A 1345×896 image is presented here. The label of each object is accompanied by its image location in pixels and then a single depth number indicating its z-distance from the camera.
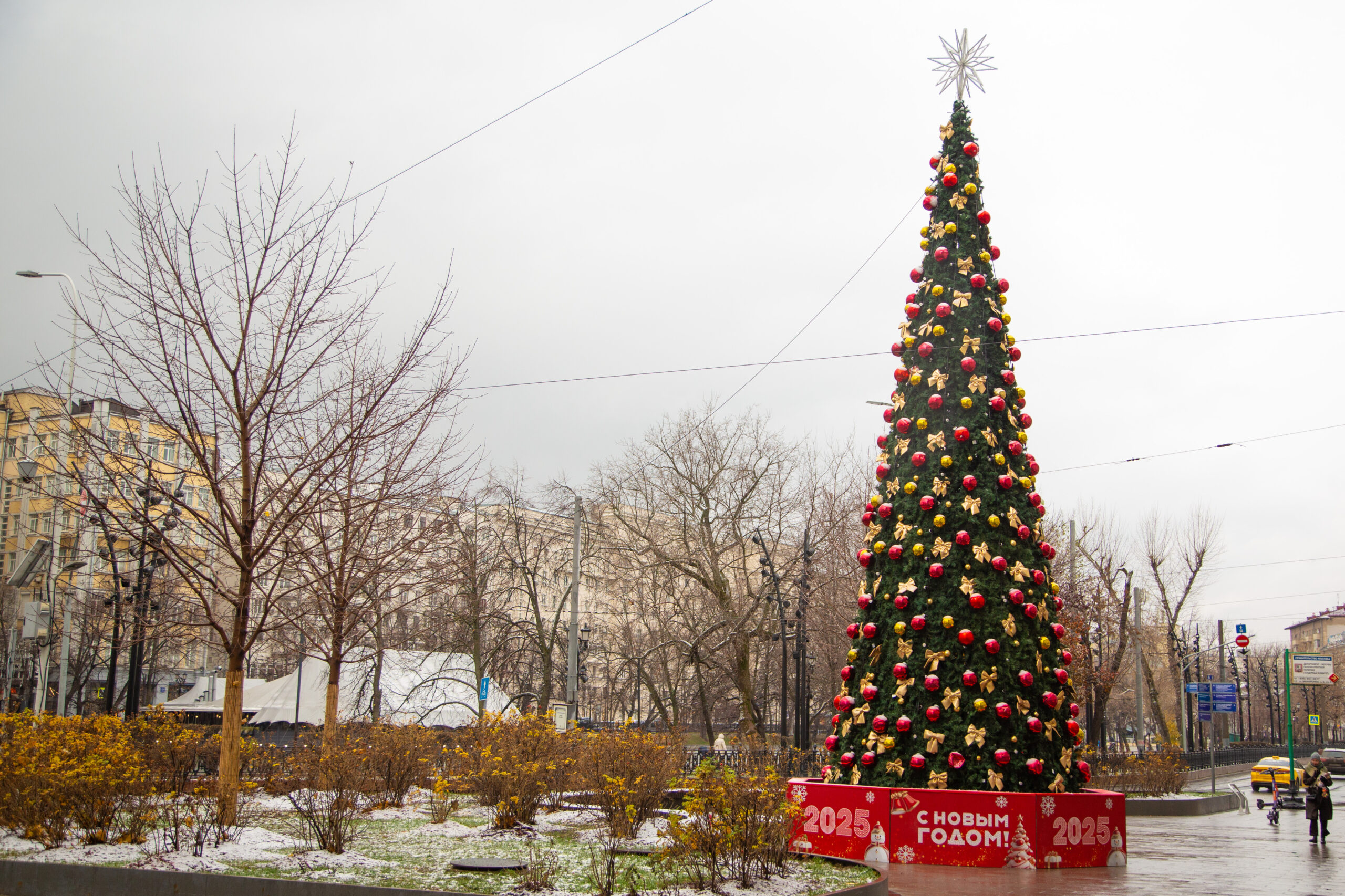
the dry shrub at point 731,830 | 8.59
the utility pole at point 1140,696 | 37.41
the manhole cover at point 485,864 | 9.59
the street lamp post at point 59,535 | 11.69
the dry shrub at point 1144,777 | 23.67
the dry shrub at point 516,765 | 13.05
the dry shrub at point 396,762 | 15.50
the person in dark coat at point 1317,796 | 15.92
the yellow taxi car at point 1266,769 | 33.94
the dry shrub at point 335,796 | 10.52
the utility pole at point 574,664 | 26.62
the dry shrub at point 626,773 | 11.92
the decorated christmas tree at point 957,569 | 12.12
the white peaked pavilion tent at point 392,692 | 30.14
